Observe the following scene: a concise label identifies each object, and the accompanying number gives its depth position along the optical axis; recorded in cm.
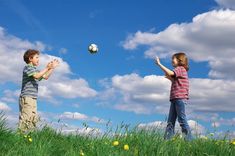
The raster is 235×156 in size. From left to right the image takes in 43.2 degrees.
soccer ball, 749
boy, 686
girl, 694
